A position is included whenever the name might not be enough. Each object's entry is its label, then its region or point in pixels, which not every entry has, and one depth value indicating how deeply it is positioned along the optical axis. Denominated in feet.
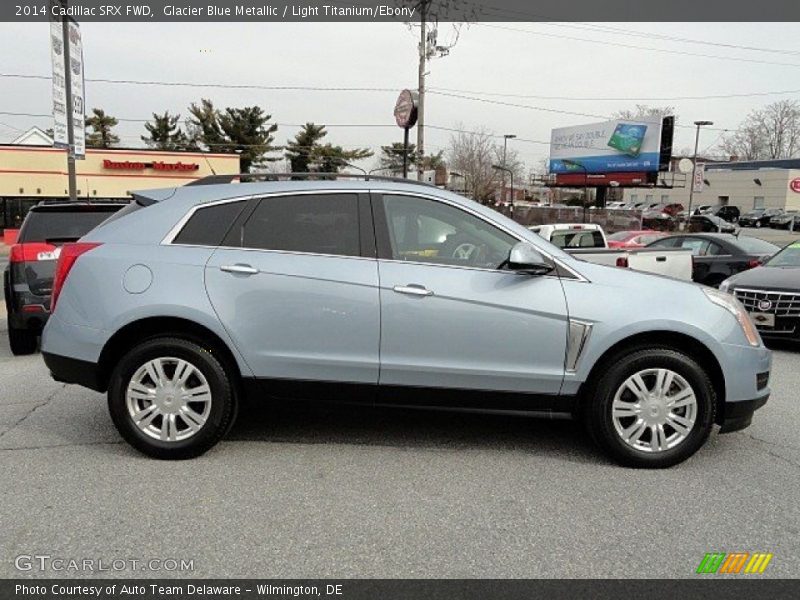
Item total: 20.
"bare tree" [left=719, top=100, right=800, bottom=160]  275.18
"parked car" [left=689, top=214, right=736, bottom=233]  124.98
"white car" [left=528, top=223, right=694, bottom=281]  25.94
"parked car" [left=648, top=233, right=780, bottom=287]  34.04
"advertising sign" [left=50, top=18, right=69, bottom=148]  49.67
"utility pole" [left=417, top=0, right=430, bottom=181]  72.69
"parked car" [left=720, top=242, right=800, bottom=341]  23.71
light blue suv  12.29
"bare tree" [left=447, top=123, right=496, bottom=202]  193.57
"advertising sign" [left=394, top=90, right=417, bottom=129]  57.21
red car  48.91
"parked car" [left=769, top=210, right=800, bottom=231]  146.41
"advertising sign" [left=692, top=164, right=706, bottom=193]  95.40
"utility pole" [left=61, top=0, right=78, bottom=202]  50.06
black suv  21.04
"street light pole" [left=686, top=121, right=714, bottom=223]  131.19
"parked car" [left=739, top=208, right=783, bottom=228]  165.48
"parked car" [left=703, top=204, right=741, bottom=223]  181.27
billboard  140.87
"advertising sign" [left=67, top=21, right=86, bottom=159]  51.06
